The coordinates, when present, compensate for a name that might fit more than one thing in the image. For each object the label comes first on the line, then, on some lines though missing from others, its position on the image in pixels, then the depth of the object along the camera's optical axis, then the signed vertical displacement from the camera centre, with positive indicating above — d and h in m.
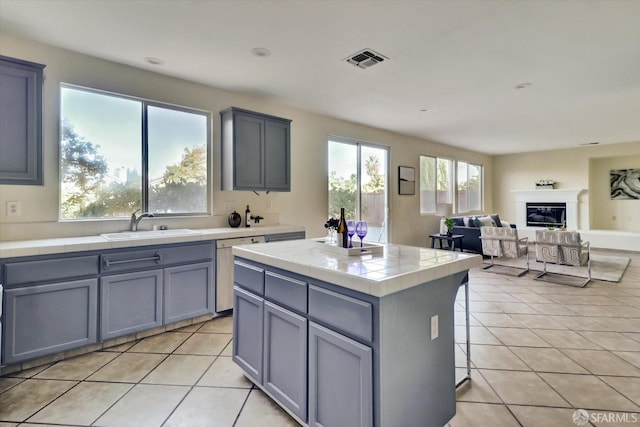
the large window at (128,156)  2.91 +0.62
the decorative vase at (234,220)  3.80 -0.05
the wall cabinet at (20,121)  2.31 +0.73
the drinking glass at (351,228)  2.07 -0.09
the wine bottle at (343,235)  2.09 -0.13
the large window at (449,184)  7.22 +0.78
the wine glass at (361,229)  2.04 -0.09
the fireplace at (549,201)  8.17 +0.37
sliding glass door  5.28 +0.59
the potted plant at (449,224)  6.54 -0.20
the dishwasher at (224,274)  3.23 -0.60
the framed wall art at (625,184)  7.80 +0.75
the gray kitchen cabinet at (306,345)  1.36 -0.67
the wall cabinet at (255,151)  3.61 +0.79
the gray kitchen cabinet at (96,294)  2.21 -0.63
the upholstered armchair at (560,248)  4.59 -0.51
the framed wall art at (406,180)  6.41 +0.74
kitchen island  1.33 -0.58
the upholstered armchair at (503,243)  5.21 -0.49
